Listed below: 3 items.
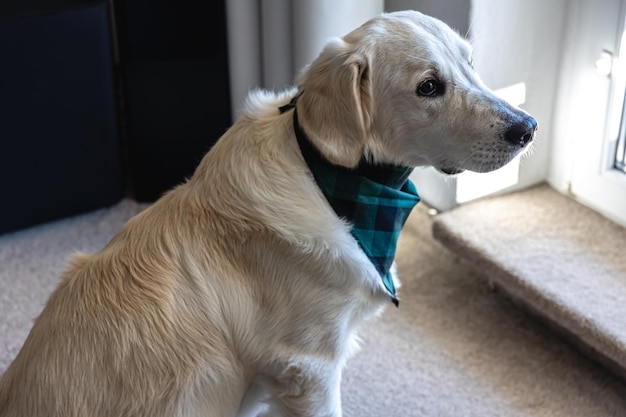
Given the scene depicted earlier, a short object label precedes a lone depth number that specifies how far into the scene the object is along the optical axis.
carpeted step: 1.70
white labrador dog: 1.35
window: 1.83
